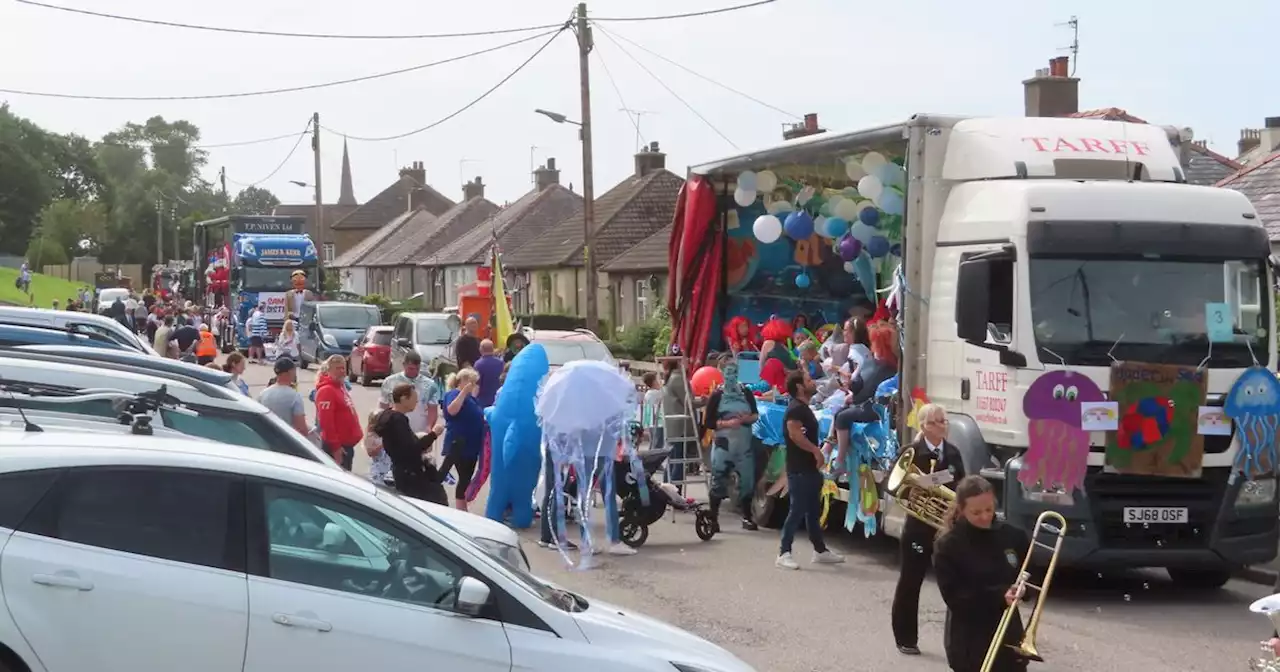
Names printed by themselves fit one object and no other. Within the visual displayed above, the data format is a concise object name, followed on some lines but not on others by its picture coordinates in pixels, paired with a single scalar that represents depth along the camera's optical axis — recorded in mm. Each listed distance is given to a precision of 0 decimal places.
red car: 34625
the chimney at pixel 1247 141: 53531
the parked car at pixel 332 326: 38438
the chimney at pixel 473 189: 89500
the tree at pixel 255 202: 146750
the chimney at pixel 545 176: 75312
